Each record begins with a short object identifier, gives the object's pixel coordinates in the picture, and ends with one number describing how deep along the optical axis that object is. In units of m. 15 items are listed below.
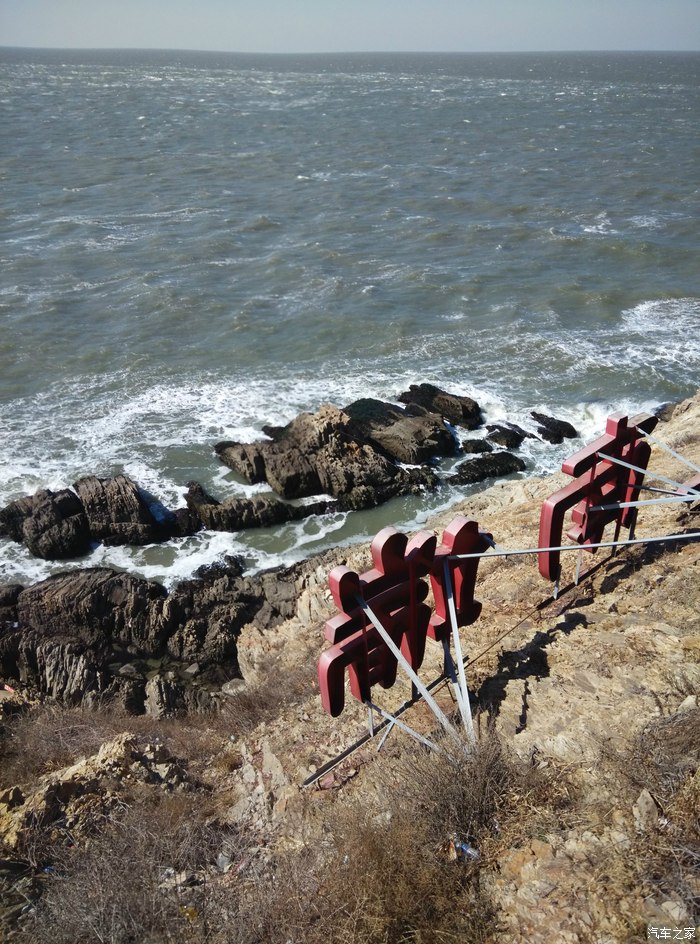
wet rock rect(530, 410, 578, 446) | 20.23
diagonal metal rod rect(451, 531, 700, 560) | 6.62
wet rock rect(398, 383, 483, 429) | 20.66
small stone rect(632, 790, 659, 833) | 4.92
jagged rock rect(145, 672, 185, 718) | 11.96
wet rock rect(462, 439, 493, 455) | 19.58
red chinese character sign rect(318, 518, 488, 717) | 6.36
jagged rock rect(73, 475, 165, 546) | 16.75
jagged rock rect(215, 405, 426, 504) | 17.91
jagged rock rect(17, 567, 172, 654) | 13.88
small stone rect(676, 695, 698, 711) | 5.87
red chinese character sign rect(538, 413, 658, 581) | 7.70
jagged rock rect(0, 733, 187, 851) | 6.85
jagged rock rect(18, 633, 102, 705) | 12.70
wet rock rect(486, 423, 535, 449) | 19.89
